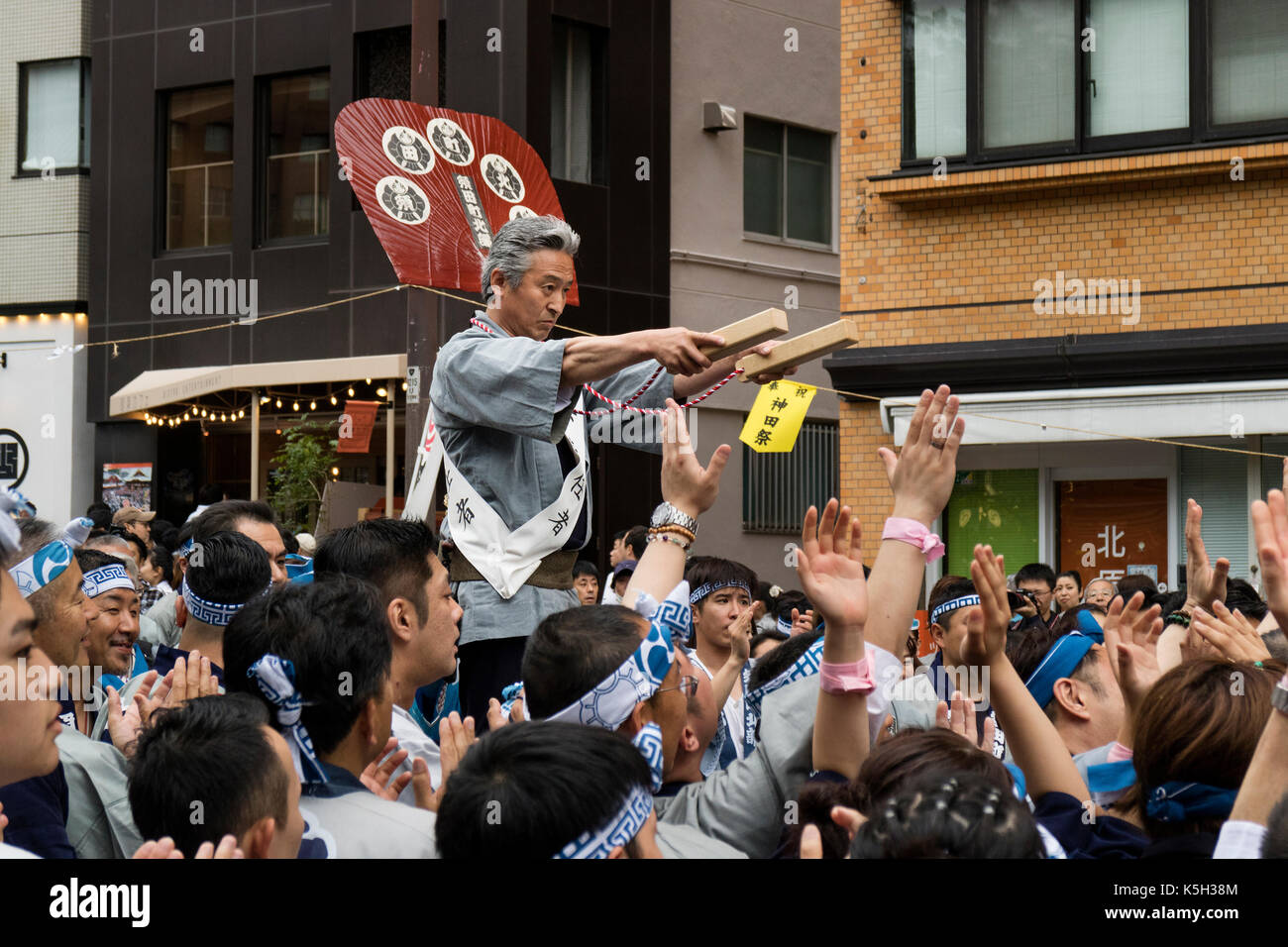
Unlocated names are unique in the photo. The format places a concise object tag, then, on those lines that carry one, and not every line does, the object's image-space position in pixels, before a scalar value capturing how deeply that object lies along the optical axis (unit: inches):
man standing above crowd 167.5
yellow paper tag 430.9
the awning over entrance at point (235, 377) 654.5
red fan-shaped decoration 414.3
